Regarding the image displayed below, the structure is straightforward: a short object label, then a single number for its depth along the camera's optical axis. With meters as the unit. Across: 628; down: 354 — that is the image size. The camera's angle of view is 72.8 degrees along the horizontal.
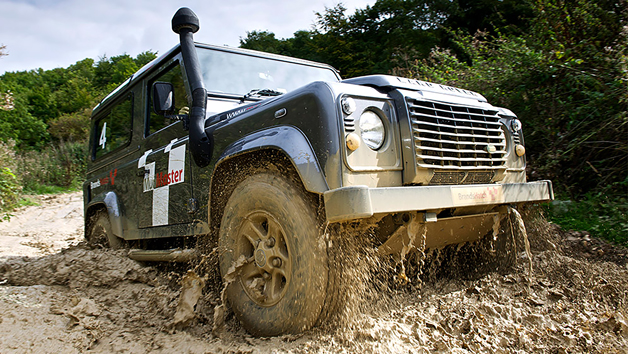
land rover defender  2.16
